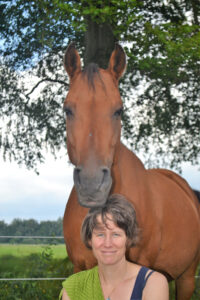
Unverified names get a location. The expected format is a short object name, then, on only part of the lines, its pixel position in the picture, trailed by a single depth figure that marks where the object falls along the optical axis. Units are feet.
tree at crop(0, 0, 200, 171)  28.66
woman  7.72
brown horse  10.78
